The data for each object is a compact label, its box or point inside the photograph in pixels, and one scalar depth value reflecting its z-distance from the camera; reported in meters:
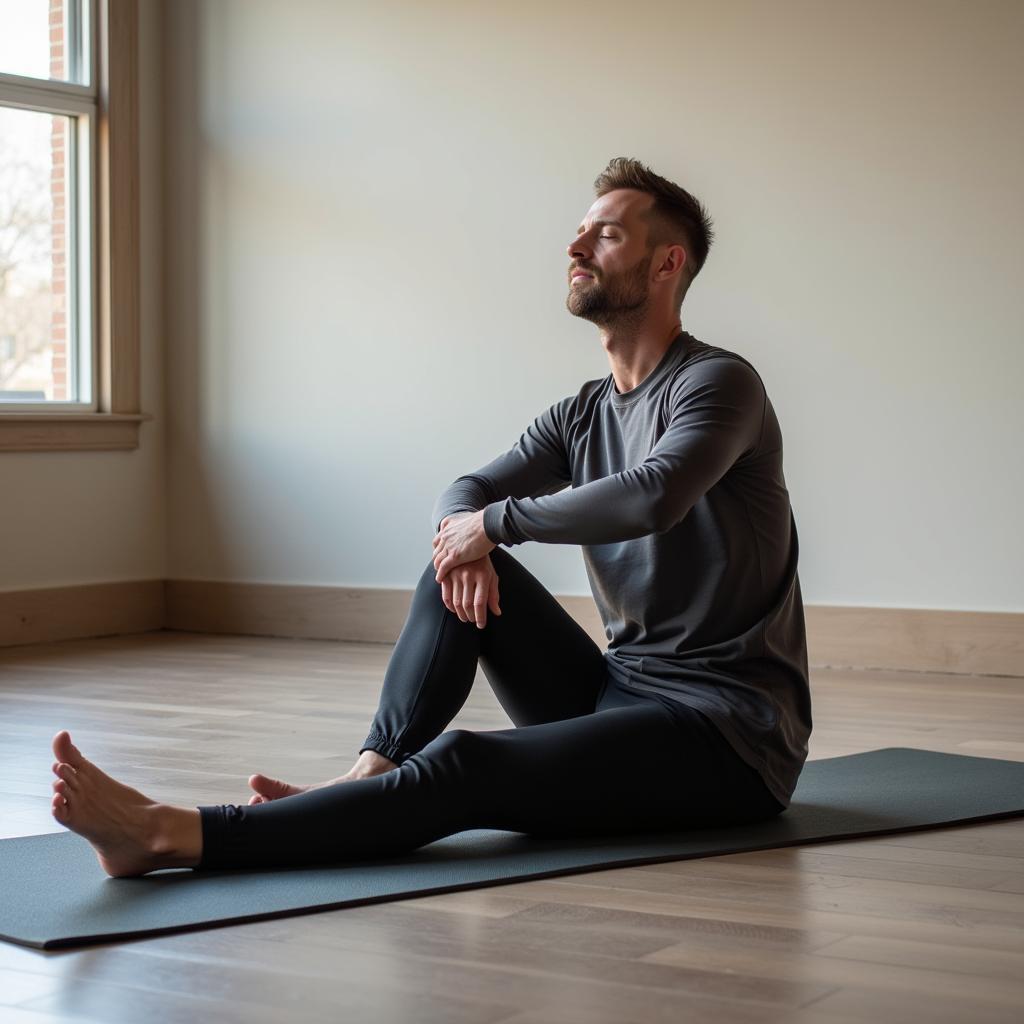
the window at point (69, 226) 5.33
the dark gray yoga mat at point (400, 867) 1.94
